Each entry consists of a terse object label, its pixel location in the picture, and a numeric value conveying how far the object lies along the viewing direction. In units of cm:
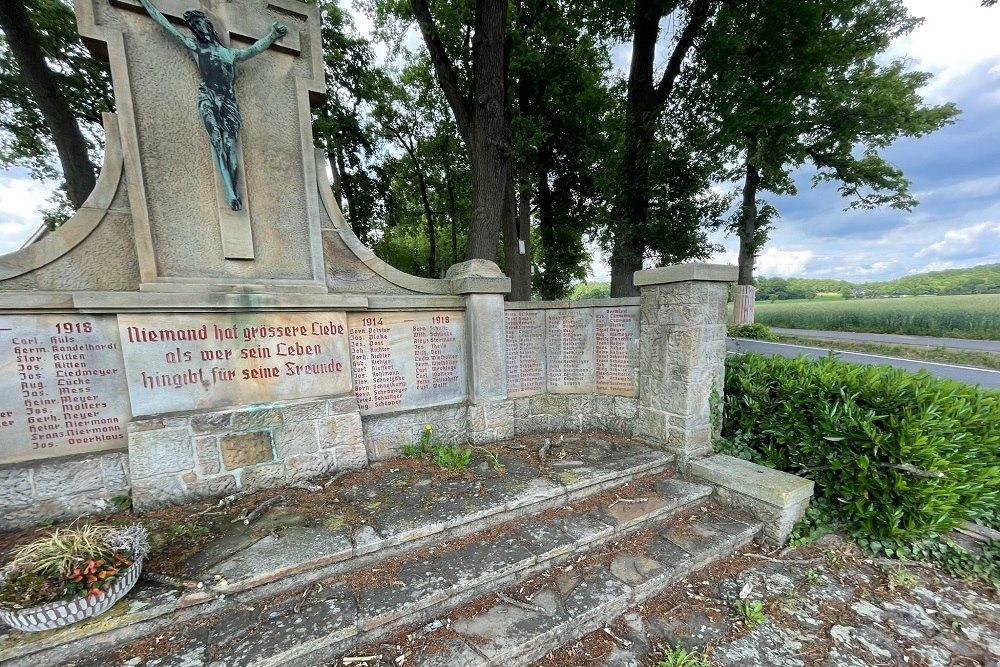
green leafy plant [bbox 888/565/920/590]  240
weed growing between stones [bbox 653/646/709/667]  183
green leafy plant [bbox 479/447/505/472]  327
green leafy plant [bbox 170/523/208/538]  235
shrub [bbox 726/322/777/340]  1466
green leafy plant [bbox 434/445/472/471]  327
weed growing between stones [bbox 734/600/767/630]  212
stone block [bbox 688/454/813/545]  279
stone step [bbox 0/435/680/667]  174
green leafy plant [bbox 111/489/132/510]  263
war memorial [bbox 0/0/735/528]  249
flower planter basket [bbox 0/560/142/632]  154
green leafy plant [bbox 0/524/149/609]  162
